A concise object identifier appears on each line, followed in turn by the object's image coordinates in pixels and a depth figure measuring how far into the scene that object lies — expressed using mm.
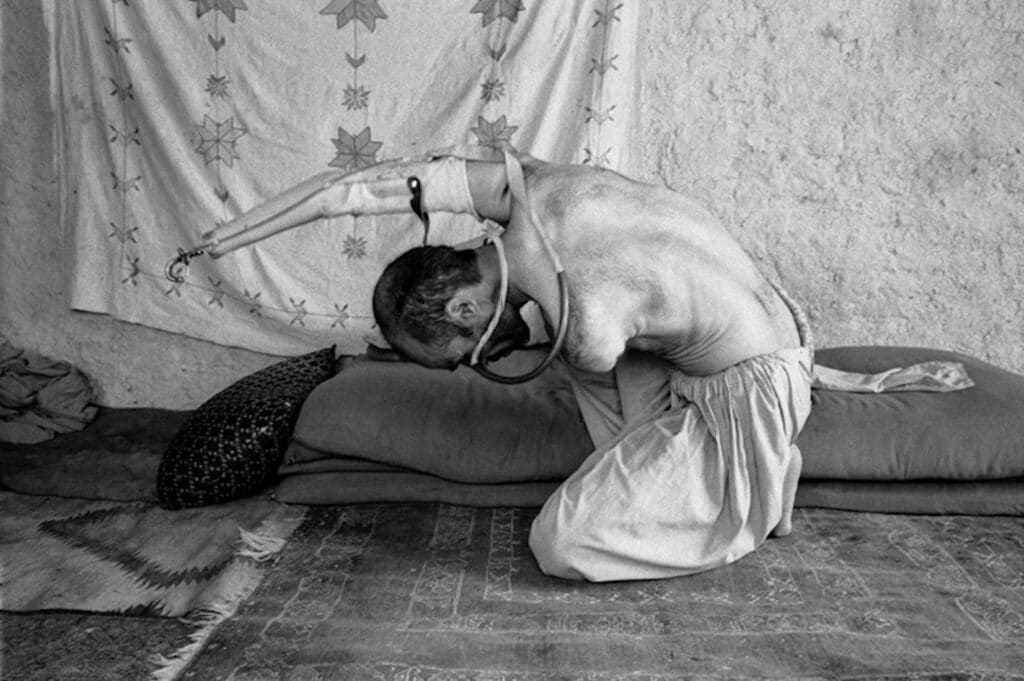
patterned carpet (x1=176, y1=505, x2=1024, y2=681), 1797
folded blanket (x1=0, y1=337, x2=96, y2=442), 3303
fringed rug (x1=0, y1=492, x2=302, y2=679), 2082
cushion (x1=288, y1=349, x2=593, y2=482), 2607
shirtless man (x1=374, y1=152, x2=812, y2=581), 1970
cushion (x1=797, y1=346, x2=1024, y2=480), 2521
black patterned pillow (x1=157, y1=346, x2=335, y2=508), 2656
